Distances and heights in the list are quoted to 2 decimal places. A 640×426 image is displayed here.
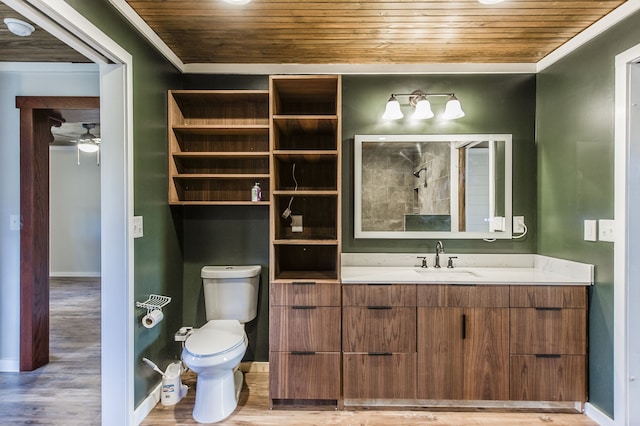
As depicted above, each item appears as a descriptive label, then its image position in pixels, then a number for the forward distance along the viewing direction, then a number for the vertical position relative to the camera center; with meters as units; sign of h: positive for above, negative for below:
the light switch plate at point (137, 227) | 1.92 -0.10
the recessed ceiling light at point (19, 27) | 1.89 +1.08
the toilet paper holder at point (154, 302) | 1.96 -0.57
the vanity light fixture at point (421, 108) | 2.43 +0.75
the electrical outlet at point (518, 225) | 2.57 -0.12
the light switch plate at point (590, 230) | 1.99 -0.13
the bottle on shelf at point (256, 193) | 2.46 +0.13
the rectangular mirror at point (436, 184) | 2.57 +0.20
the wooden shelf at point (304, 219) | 2.09 -0.07
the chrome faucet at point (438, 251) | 2.53 -0.32
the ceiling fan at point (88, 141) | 4.46 +0.95
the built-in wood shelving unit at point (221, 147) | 2.55 +0.50
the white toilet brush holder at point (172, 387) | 2.16 -1.16
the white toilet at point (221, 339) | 1.91 -0.79
